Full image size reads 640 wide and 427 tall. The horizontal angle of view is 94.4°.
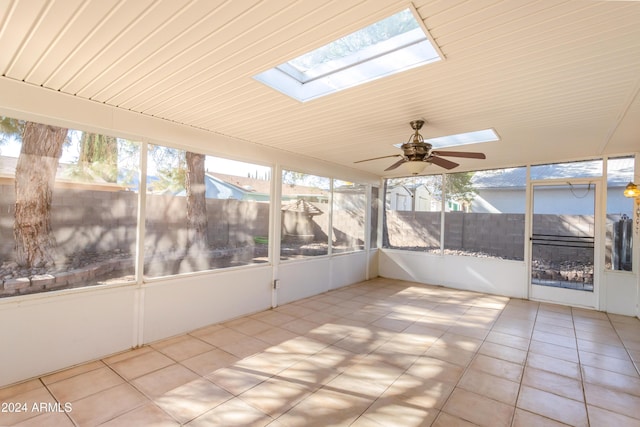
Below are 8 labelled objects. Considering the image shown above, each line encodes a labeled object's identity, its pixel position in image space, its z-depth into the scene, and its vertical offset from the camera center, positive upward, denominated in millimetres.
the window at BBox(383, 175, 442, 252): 6355 +229
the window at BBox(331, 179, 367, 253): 5929 +112
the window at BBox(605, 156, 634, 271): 4520 +173
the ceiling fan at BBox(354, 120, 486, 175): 2936 +693
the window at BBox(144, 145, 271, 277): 3352 +60
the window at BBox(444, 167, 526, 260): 5461 +235
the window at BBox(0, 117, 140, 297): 2482 +57
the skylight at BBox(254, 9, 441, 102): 1884 +1185
